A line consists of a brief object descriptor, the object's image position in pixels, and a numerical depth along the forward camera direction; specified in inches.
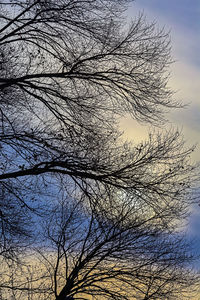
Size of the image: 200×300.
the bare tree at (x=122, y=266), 795.4
